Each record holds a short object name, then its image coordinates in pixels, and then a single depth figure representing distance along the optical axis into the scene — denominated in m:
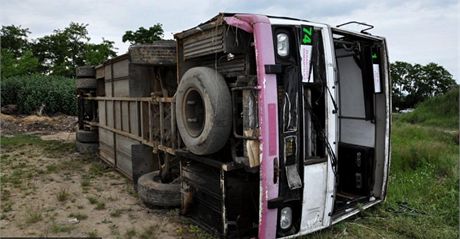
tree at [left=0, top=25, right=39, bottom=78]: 22.46
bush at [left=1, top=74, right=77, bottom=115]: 16.30
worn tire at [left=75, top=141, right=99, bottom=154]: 8.73
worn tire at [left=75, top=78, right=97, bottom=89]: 8.53
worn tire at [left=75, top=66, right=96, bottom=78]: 8.57
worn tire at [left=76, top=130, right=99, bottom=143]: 8.76
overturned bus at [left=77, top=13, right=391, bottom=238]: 3.19
